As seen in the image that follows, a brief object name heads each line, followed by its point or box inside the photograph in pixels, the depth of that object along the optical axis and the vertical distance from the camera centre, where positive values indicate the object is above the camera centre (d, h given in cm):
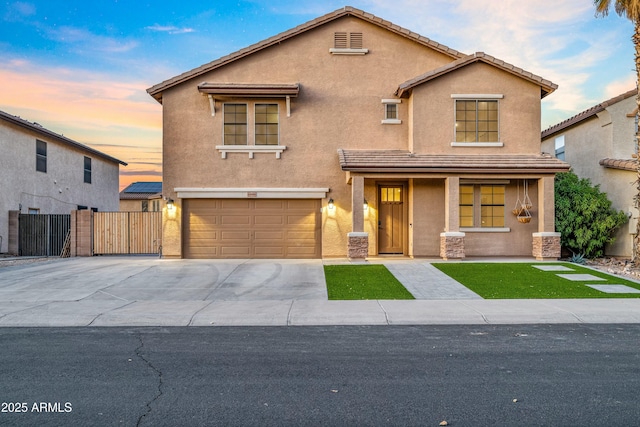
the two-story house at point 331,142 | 1661 +281
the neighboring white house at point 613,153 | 1667 +263
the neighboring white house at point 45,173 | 1942 +212
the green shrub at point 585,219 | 1627 -21
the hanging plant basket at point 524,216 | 1606 -10
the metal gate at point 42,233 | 1944 -95
